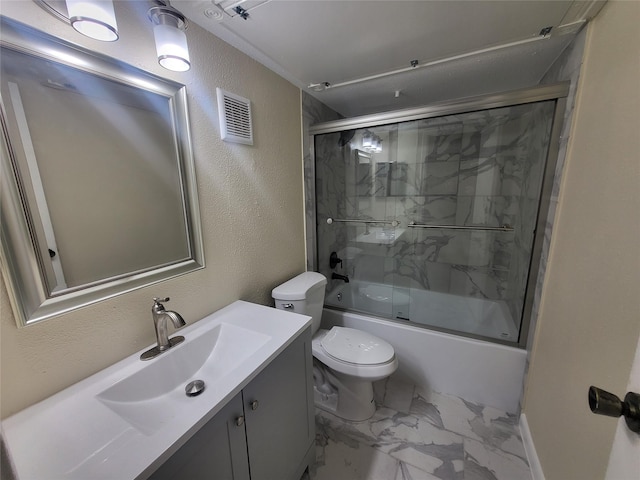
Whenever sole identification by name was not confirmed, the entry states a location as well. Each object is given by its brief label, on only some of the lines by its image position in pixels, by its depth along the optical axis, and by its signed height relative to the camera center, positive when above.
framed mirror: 0.68 +0.06
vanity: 0.59 -0.61
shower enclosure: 1.64 -0.20
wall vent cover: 1.23 +0.37
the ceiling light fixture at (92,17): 0.64 +0.45
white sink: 0.79 -0.65
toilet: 1.45 -0.96
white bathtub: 1.59 -1.15
